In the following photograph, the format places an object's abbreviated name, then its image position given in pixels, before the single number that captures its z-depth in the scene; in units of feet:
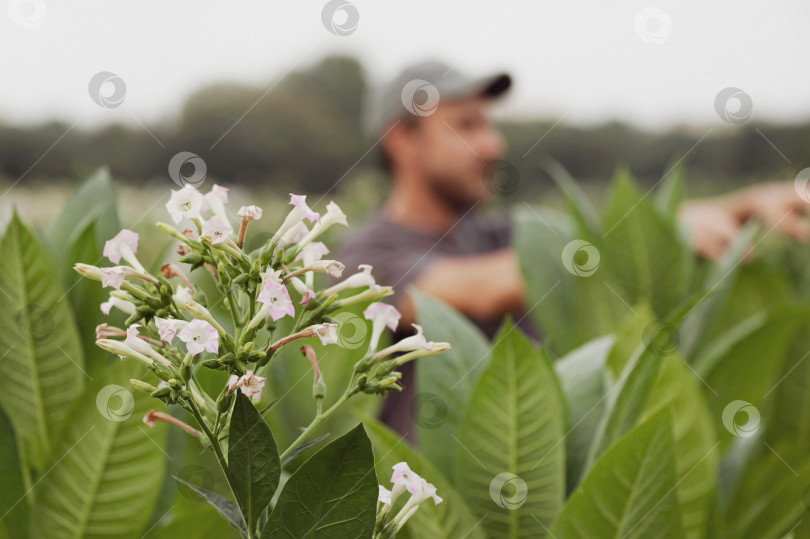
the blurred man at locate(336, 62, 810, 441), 7.02
